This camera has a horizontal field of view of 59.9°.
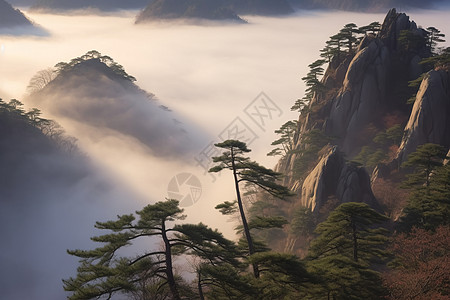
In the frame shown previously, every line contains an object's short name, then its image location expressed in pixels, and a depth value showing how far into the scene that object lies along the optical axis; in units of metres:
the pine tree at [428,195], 33.16
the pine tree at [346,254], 18.94
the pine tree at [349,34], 68.94
